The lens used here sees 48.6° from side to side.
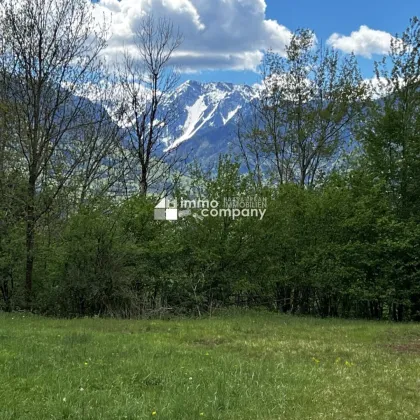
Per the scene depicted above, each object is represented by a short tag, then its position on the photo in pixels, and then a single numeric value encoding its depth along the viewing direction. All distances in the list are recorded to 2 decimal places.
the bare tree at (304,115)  30.12
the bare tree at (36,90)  18.22
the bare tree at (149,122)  28.47
